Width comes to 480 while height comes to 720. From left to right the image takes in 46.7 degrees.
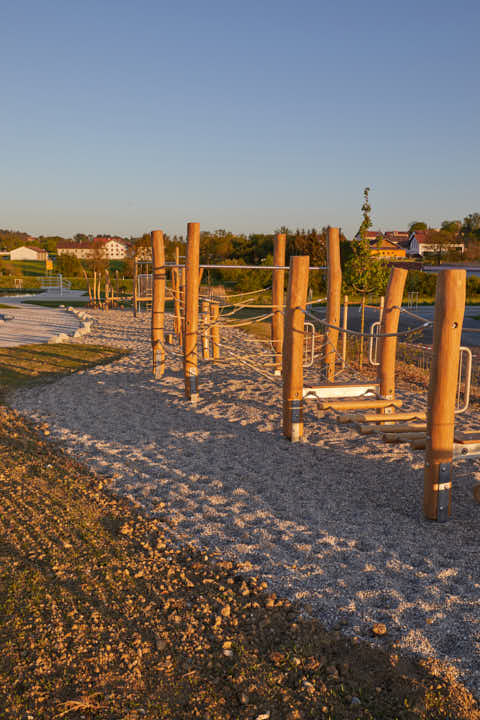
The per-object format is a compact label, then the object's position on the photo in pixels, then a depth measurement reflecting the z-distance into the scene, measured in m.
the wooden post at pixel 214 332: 10.72
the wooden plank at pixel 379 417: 5.43
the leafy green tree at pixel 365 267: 11.95
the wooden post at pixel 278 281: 10.04
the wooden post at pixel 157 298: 9.48
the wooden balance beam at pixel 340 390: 6.39
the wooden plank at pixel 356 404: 6.03
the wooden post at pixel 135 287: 15.95
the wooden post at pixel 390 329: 6.67
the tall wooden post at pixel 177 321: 13.20
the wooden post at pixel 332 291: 8.51
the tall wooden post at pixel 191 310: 7.91
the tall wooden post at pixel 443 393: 3.92
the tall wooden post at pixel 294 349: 6.06
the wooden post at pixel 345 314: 9.83
